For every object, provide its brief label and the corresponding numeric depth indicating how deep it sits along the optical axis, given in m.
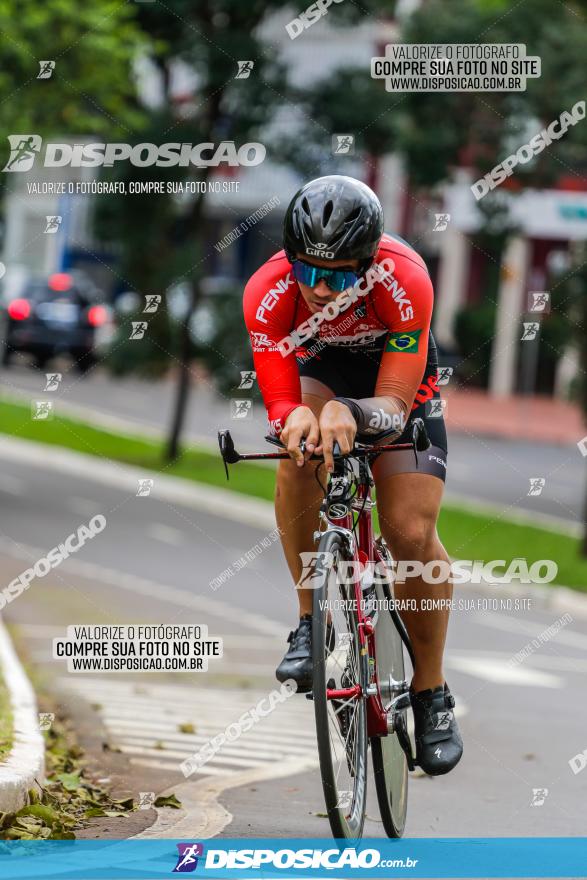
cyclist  5.70
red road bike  5.53
